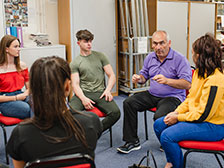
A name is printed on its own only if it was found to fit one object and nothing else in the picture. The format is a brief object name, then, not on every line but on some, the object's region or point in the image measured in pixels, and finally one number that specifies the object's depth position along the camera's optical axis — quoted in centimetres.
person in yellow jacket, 186
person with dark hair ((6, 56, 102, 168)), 120
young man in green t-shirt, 277
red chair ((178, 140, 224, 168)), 183
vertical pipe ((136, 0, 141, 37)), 437
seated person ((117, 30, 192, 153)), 266
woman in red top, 255
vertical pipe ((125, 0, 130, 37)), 434
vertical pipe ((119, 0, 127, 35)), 443
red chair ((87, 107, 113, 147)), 273
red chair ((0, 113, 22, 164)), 242
